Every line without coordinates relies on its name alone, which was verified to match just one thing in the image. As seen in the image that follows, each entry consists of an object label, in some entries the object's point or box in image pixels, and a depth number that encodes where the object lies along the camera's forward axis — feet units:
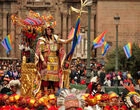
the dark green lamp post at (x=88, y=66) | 82.20
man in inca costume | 53.78
